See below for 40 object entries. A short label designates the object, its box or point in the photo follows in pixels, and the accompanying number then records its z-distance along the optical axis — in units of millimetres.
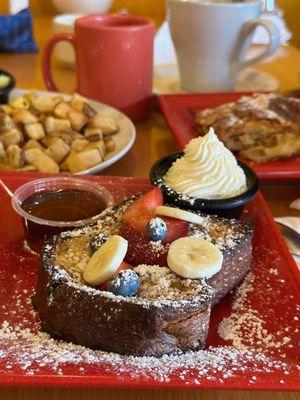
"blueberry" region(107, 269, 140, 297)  186
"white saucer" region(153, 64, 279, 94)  454
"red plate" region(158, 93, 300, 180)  303
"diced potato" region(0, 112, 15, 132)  339
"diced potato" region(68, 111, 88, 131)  354
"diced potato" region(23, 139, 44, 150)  330
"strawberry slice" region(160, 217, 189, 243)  220
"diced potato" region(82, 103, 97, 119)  363
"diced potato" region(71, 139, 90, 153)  333
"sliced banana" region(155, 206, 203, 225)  224
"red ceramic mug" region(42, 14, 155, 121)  378
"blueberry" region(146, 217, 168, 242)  213
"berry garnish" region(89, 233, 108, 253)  213
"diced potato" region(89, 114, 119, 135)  353
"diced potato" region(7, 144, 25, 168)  317
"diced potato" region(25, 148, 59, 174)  312
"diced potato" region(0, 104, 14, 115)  361
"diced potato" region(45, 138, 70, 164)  327
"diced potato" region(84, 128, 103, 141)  339
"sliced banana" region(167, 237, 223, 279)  198
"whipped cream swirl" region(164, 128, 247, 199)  263
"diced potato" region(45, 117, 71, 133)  348
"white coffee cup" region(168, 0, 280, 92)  398
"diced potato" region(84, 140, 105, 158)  321
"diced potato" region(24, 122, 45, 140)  341
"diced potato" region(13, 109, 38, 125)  346
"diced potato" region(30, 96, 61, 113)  368
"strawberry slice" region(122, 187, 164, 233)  222
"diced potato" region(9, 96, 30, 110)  373
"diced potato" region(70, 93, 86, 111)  367
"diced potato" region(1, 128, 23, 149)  332
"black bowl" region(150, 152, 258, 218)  251
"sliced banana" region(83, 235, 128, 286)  193
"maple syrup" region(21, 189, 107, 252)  248
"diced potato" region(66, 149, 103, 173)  309
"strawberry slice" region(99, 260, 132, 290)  193
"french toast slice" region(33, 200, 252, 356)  182
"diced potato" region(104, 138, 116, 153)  335
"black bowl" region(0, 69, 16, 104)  387
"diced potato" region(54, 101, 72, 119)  358
